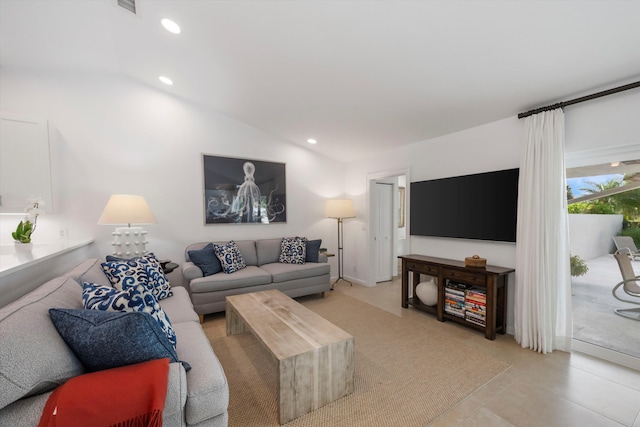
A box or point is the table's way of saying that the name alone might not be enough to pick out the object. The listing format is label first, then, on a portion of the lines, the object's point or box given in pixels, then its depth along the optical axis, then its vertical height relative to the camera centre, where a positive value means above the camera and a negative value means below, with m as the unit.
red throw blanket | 0.87 -0.66
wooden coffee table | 1.66 -0.98
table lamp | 2.88 -0.11
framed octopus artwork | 4.01 +0.27
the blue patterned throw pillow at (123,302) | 1.36 -0.49
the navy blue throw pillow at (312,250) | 4.26 -0.69
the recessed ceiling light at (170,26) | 2.32 +1.63
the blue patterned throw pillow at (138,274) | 2.29 -0.60
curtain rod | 2.03 +0.91
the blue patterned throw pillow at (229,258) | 3.53 -0.68
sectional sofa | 0.86 -0.59
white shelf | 1.43 -0.31
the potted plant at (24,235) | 1.96 -0.19
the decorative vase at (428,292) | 3.31 -1.09
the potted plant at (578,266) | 2.52 -0.58
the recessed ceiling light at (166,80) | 3.34 +1.64
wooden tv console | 2.66 -0.82
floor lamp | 4.61 -0.03
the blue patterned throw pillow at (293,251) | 4.14 -0.69
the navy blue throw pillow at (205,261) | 3.42 -0.69
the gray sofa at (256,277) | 3.21 -0.93
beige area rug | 1.71 -1.35
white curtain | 2.40 -0.31
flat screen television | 2.80 +0.00
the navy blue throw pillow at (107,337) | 1.04 -0.51
